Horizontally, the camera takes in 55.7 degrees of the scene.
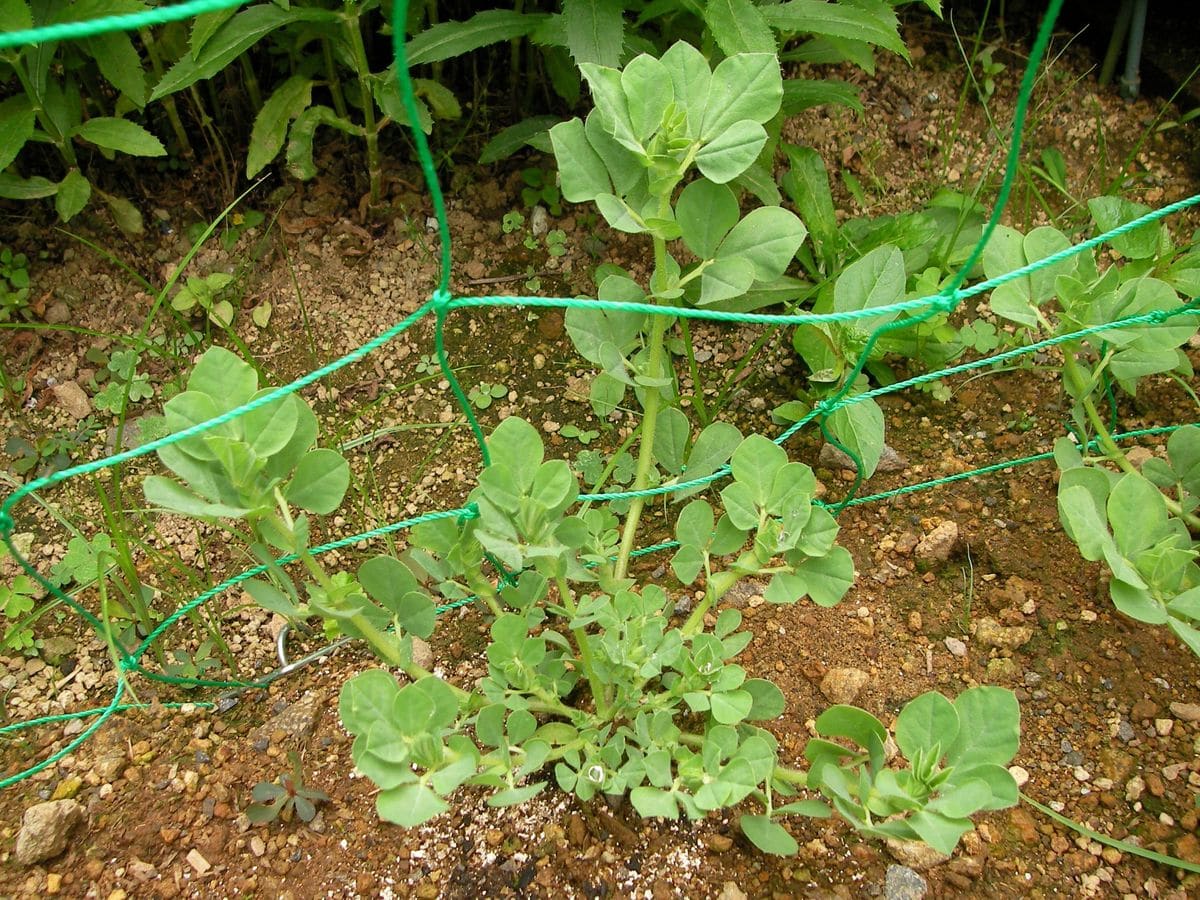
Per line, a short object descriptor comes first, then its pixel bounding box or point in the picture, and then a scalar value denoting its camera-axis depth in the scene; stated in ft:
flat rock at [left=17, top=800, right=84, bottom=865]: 1.85
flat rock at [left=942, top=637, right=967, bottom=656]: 2.12
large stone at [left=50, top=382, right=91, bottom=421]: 2.55
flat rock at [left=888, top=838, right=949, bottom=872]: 1.83
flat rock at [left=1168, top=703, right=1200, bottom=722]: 1.99
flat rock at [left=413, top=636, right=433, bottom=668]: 2.13
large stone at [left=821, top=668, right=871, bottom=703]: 2.04
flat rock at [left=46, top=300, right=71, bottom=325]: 2.65
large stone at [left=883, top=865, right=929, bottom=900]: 1.79
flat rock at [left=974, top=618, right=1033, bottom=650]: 2.12
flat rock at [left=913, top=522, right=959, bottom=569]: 2.25
